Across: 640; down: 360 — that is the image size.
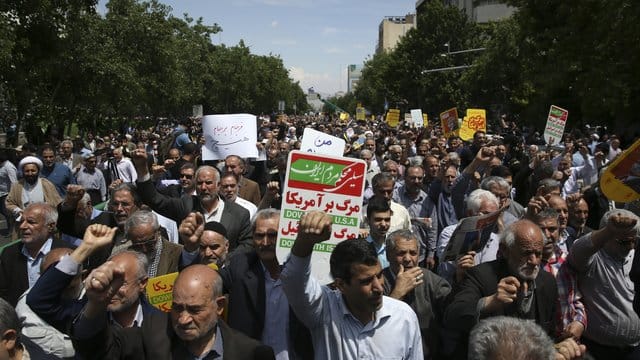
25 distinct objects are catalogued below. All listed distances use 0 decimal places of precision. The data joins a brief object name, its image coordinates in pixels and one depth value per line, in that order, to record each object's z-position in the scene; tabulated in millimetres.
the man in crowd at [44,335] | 3385
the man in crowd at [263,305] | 3746
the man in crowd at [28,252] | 4660
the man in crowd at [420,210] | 6961
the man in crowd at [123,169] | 11336
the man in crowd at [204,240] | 4539
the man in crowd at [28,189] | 8453
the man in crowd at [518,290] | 3627
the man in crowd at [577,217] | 6051
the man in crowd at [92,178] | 10852
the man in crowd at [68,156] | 12852
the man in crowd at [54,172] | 10094
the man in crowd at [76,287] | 3215
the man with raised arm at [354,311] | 3189
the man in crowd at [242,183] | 7988
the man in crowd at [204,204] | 5867
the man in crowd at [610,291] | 4484
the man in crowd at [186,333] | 3064
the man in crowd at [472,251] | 4020
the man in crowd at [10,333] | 2793
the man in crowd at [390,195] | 6385
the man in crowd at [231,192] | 6793
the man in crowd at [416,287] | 3914
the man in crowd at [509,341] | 2541
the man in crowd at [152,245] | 4711
